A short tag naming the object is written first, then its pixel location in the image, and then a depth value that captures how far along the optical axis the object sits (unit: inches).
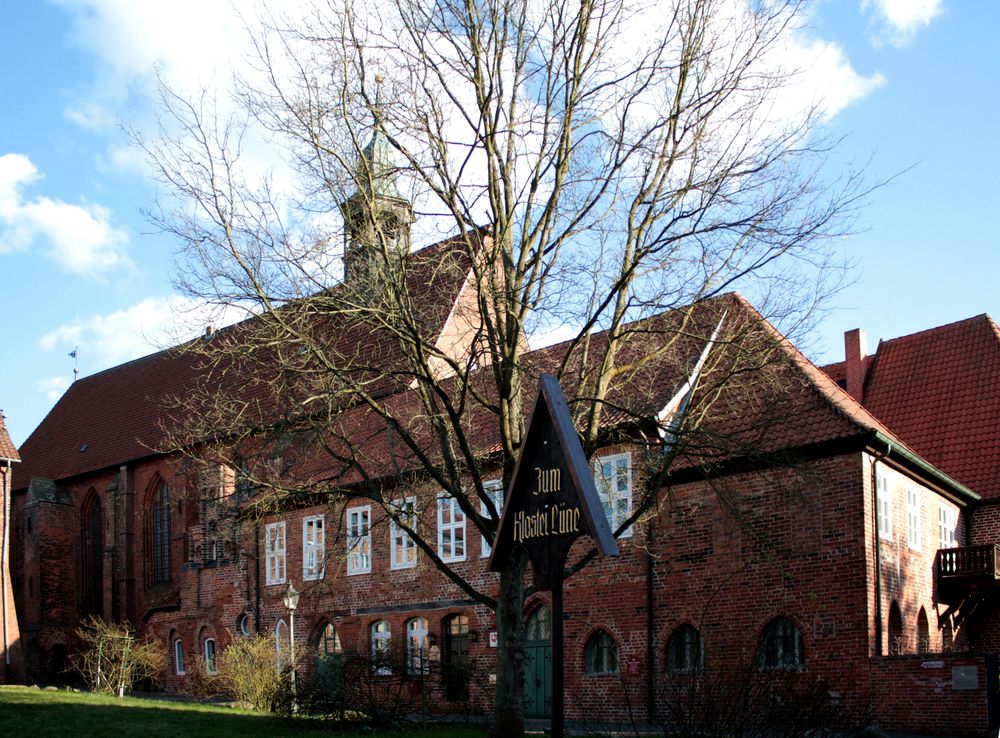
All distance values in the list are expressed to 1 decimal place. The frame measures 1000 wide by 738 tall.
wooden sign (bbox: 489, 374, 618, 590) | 286.0
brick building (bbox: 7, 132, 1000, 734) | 655.8
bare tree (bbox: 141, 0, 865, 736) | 578.9
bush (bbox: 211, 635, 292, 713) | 744.3
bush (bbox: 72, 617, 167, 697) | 1014.4
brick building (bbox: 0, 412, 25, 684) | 1470.2
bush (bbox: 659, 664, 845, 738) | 422.3
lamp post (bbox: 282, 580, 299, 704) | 838.5
